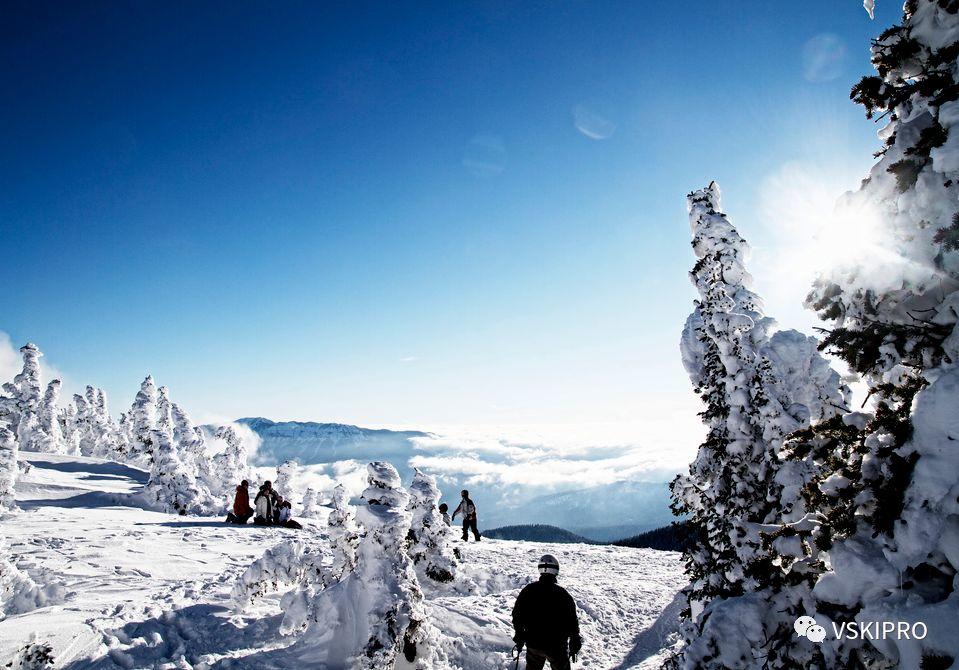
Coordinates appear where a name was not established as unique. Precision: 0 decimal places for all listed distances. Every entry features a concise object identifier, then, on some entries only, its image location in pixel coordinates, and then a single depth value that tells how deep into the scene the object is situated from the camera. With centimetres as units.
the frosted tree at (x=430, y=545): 1390
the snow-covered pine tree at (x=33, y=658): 612
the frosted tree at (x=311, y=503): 4518
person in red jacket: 2045
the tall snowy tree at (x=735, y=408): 875
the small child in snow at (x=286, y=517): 2061
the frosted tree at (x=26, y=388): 4600
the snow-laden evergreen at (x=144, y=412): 4388
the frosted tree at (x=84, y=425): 6406
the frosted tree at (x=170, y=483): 3009
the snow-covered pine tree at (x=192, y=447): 4631
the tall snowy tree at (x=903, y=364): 321
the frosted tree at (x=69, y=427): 5891
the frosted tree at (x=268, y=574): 959
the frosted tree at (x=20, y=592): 852
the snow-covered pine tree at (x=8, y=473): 1972
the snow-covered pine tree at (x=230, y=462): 4619
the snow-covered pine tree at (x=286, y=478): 4322
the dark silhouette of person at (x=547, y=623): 652
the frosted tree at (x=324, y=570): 905
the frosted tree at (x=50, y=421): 5097
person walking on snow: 2262
